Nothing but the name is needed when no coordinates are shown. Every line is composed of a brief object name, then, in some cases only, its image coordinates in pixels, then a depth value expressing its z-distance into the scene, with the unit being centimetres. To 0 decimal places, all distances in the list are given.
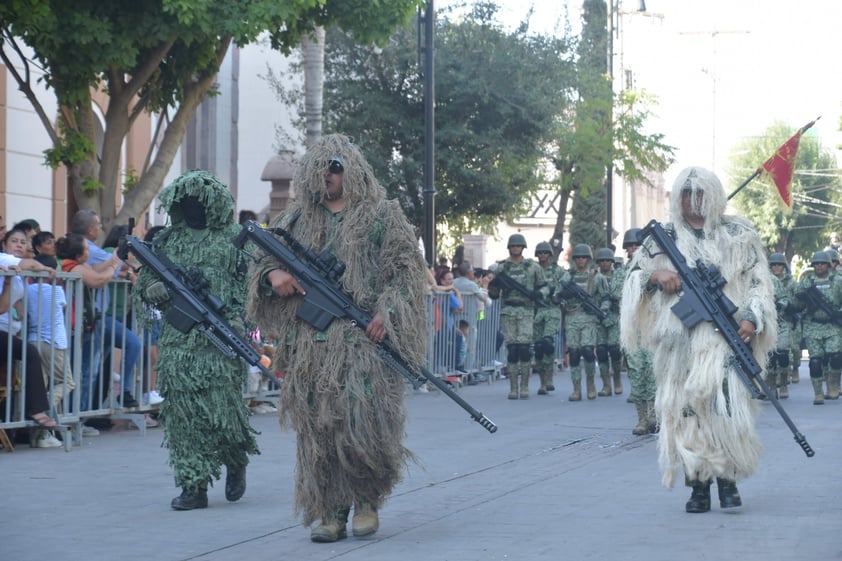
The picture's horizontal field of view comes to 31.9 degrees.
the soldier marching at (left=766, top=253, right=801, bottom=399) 1797
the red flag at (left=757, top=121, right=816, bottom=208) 2294
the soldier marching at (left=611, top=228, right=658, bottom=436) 1290
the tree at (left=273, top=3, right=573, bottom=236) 2684
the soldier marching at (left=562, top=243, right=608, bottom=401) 1728
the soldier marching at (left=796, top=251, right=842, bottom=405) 1769
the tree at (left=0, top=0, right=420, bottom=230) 1412
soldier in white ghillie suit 788
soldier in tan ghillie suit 696
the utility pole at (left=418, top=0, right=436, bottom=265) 2008
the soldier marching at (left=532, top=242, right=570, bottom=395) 1765
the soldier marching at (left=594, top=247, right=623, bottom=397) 1723
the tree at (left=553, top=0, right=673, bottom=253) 3141
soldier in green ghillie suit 804
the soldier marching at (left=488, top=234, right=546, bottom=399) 1752
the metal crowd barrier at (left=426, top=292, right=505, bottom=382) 1828
